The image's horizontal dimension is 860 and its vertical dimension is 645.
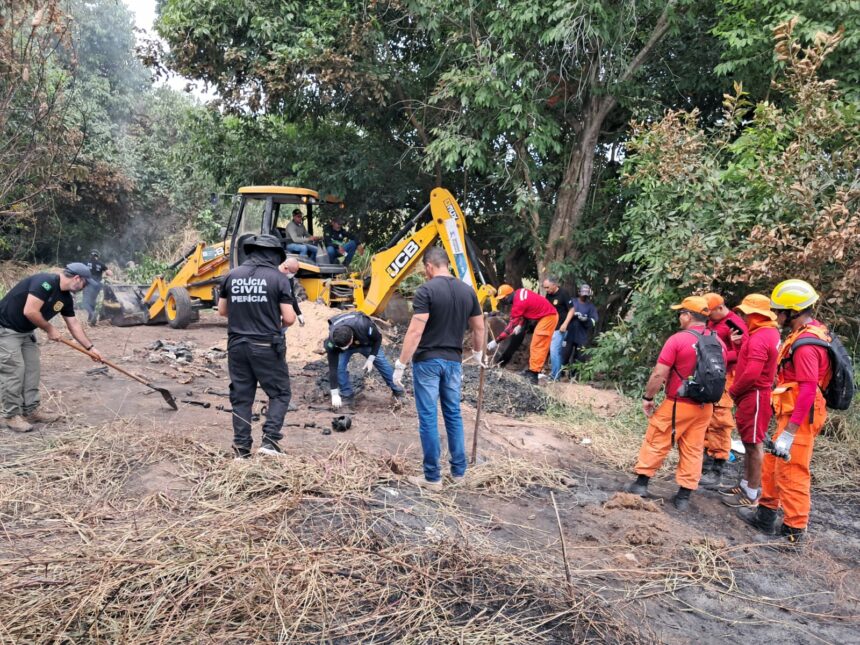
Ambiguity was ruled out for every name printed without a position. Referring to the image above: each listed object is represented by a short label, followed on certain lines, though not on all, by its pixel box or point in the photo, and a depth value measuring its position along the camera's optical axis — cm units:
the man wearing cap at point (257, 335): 488
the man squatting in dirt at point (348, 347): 693
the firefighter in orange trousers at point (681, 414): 507
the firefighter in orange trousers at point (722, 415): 606
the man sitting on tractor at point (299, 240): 1179
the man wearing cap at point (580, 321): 1055
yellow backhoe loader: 1063
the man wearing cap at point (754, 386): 517
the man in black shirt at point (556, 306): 1050
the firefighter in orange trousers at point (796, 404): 456
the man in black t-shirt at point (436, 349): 484
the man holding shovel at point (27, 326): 564
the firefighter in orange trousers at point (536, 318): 1018
